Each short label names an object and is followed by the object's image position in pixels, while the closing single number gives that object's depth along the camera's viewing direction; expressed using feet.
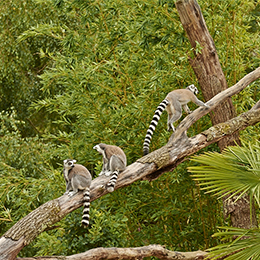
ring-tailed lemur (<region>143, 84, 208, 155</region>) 30.27
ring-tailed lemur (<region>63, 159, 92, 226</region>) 23.12
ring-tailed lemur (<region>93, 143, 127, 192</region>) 23.99
